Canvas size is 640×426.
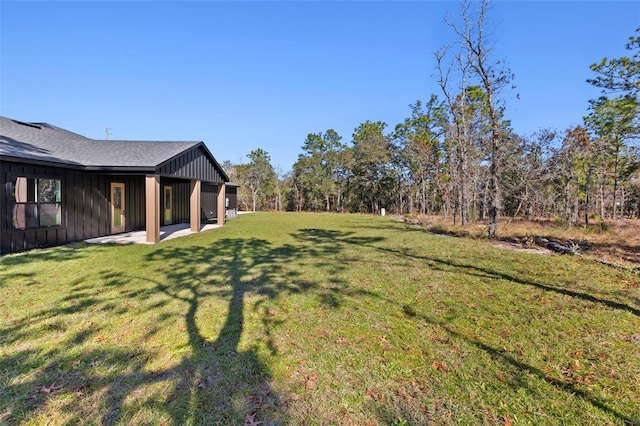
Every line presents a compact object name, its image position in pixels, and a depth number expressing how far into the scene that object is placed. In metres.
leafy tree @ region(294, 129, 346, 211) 34.75
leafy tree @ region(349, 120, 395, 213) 31.23
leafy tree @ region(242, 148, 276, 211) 34.66
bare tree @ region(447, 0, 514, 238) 10.84
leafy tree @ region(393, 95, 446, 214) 24.43
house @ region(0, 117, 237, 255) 6.95
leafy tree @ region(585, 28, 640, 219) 9.66
